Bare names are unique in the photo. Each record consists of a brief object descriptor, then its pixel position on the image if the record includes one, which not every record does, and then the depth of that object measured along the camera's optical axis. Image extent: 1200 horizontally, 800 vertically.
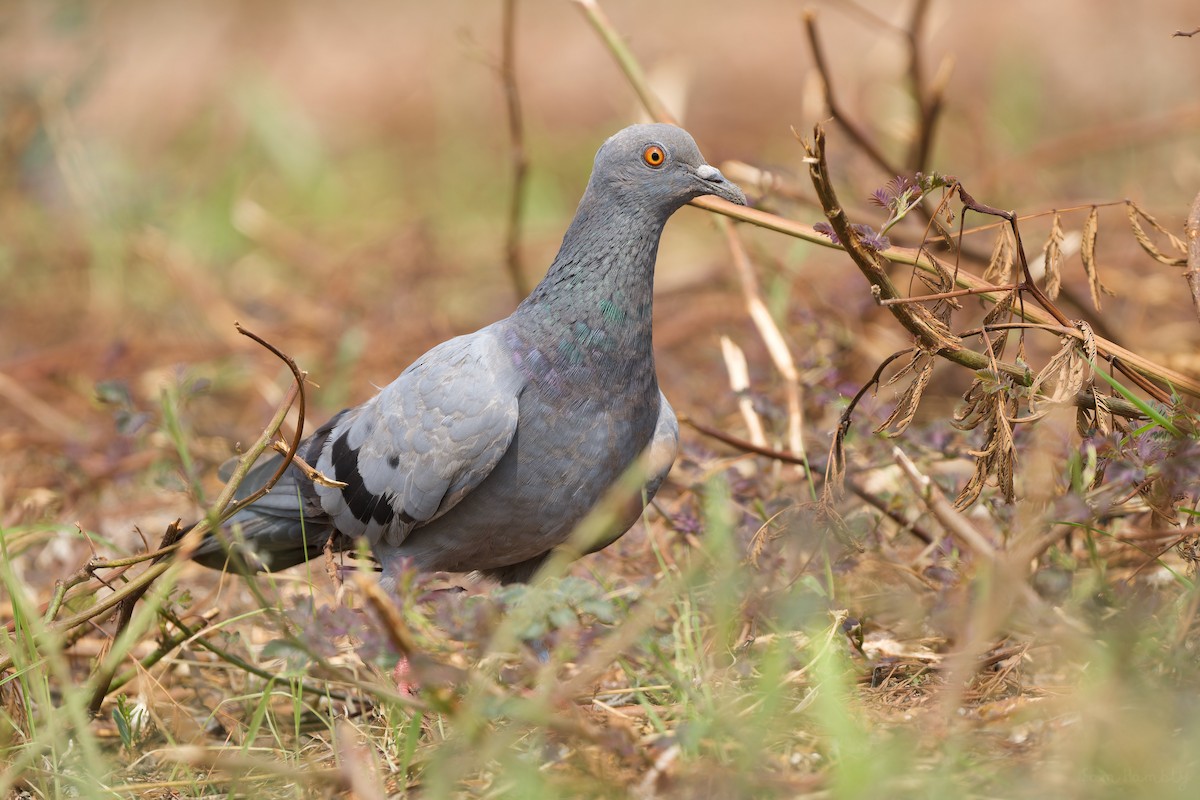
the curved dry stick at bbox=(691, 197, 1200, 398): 5.91
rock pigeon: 6.69
